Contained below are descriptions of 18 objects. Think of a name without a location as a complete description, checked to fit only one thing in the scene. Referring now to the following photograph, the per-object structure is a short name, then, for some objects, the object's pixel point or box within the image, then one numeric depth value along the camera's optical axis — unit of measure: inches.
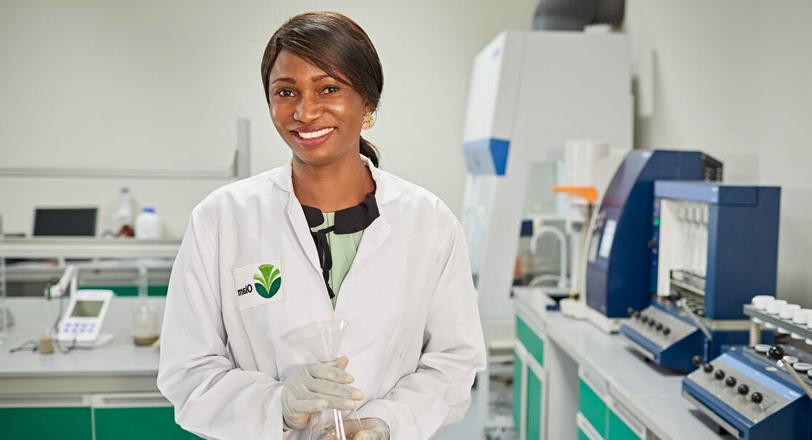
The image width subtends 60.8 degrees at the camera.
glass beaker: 95.0
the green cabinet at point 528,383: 113.0
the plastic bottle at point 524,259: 138.3
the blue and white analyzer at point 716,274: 75.0
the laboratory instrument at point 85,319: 93.7
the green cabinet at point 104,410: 85.5
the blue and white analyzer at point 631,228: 94.9
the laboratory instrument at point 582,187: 108.1
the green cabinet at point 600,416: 74.7
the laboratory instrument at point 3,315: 102.4
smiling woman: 46.7
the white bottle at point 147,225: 176.2
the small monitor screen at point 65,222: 181.3
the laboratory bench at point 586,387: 68.1
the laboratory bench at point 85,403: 85.2
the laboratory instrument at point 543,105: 135.9
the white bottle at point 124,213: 185.6
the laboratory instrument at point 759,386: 55.5
